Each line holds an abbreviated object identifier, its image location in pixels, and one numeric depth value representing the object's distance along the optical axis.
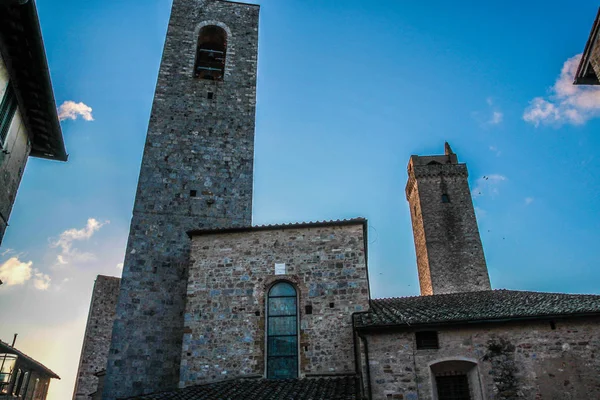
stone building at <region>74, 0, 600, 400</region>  8.86
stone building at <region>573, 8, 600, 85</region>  7.75
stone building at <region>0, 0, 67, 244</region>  6.51
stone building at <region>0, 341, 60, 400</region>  18.84
